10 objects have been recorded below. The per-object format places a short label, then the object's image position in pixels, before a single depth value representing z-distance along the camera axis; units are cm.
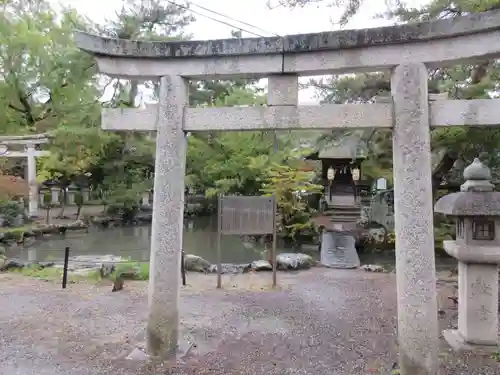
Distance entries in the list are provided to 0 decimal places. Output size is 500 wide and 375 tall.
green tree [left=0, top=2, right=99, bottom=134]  1912
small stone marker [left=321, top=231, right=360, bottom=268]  1095
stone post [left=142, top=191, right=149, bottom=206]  2590
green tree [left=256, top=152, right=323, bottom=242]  1545
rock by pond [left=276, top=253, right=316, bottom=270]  1011
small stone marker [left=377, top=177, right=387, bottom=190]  2143
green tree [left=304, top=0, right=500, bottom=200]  838
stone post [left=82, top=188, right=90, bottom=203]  2658
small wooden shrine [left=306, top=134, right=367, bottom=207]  1986
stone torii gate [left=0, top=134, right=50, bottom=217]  1866
